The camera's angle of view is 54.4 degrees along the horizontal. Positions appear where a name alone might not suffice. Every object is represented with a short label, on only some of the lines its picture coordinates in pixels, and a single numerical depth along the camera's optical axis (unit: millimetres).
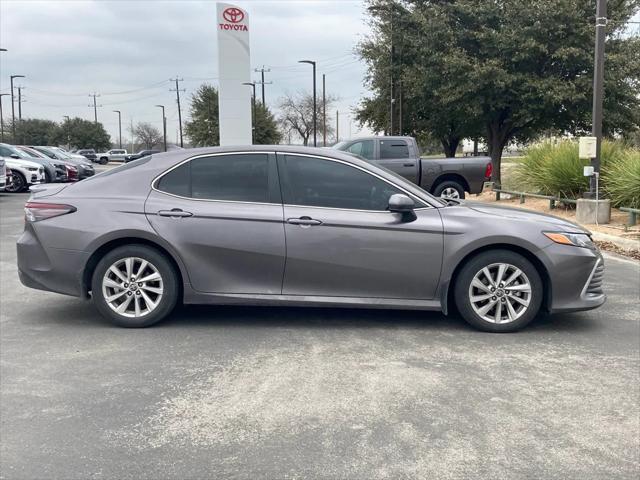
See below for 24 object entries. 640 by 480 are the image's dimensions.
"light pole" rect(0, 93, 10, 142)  74112
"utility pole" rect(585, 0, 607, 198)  12719
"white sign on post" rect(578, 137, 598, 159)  12855
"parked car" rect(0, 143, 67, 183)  22078
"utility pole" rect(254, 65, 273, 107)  76662
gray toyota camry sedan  5312
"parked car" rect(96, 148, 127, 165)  71312
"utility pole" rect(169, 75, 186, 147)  84719
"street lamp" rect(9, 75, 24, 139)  78606
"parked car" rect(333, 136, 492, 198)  15711
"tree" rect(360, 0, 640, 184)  20906
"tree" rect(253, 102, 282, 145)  66625
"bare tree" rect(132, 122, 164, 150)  113062
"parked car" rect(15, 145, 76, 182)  25344
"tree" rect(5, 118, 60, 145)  90375
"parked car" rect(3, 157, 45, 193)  21219
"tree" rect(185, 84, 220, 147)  67938
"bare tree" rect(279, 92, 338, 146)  83562
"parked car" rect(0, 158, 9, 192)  19062
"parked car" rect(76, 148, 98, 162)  71700
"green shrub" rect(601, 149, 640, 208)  12742
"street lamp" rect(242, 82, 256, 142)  65938
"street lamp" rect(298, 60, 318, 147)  43256
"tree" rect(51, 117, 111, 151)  93375
